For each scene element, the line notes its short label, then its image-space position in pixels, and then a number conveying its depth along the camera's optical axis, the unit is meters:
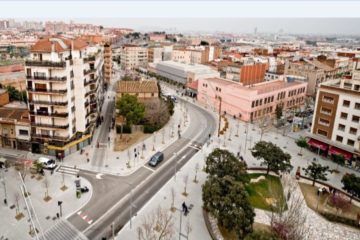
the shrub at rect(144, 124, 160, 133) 58.53
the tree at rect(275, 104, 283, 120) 68.44
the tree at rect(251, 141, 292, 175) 40.41
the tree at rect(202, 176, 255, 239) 27.64
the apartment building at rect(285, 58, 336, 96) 90.62
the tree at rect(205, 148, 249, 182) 35.75
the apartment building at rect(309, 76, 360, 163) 48.38
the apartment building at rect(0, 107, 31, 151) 48.03
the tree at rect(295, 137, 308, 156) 51.09
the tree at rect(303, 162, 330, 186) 39.56
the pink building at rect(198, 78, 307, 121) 69.38
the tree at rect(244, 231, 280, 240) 23.77
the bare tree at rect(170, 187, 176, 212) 34.65
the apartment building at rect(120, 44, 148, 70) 137.45
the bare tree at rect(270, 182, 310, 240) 27.62
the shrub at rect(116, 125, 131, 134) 58.03
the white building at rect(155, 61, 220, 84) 95.81
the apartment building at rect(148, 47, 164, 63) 136.43
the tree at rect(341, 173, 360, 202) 35.72
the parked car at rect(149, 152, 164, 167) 45.41
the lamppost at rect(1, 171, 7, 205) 35.09
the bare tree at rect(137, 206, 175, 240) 28.00
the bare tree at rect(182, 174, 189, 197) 37.94
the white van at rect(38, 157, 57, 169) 43.09
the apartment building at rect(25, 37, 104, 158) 44.09
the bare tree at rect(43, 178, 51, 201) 35.89
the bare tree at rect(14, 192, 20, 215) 33.44
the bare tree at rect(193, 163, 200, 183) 41.26
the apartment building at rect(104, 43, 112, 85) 98.12
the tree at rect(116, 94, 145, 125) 54.72
